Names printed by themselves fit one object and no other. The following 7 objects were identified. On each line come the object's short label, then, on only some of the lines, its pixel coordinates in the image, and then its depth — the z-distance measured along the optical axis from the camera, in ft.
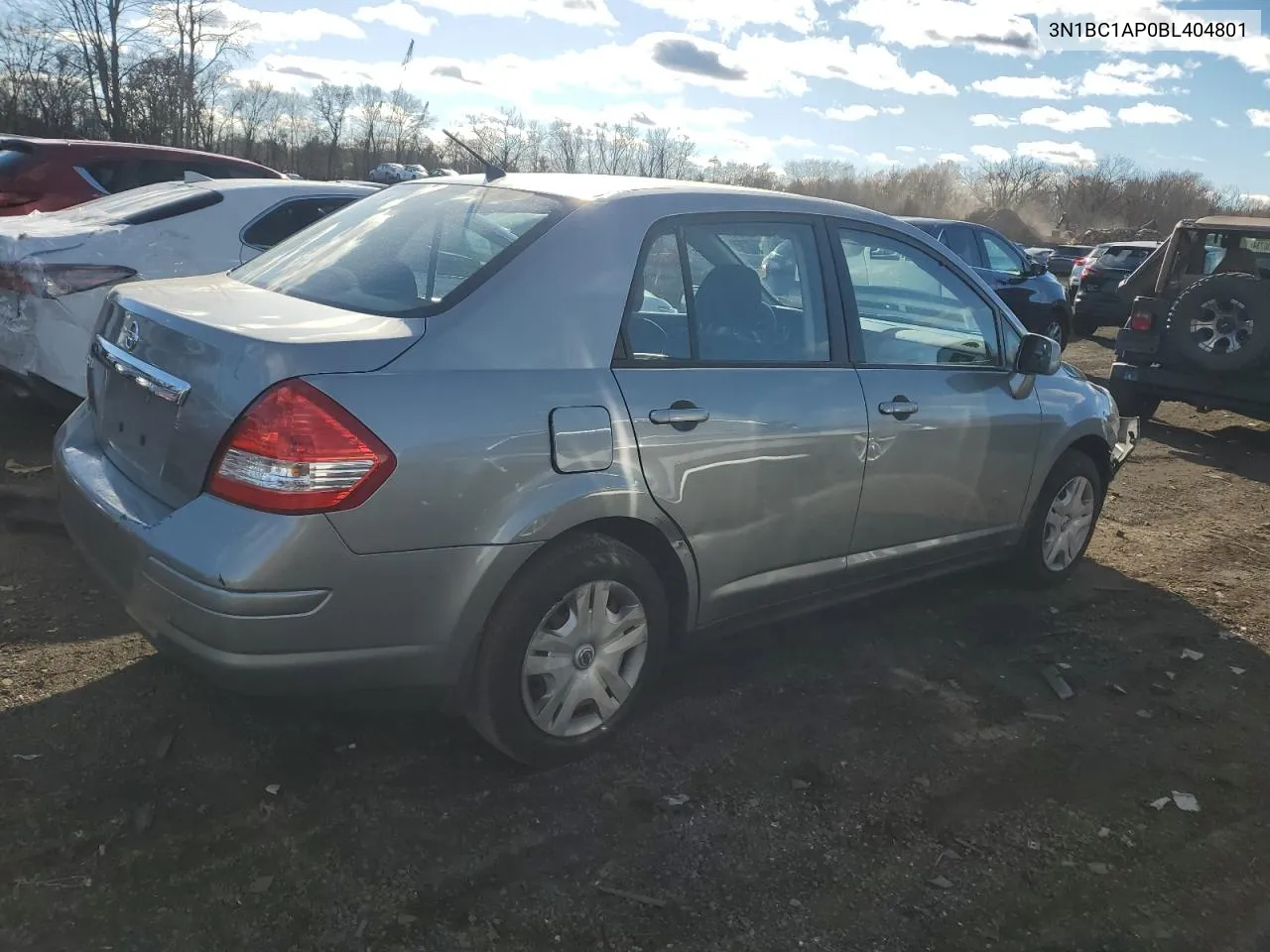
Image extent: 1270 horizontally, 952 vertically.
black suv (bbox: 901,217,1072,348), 41.19
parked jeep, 25.68
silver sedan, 8.29
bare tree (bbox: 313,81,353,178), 173.06
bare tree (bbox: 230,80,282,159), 166.71
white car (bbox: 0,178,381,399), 16.56
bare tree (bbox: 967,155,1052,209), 306.96
